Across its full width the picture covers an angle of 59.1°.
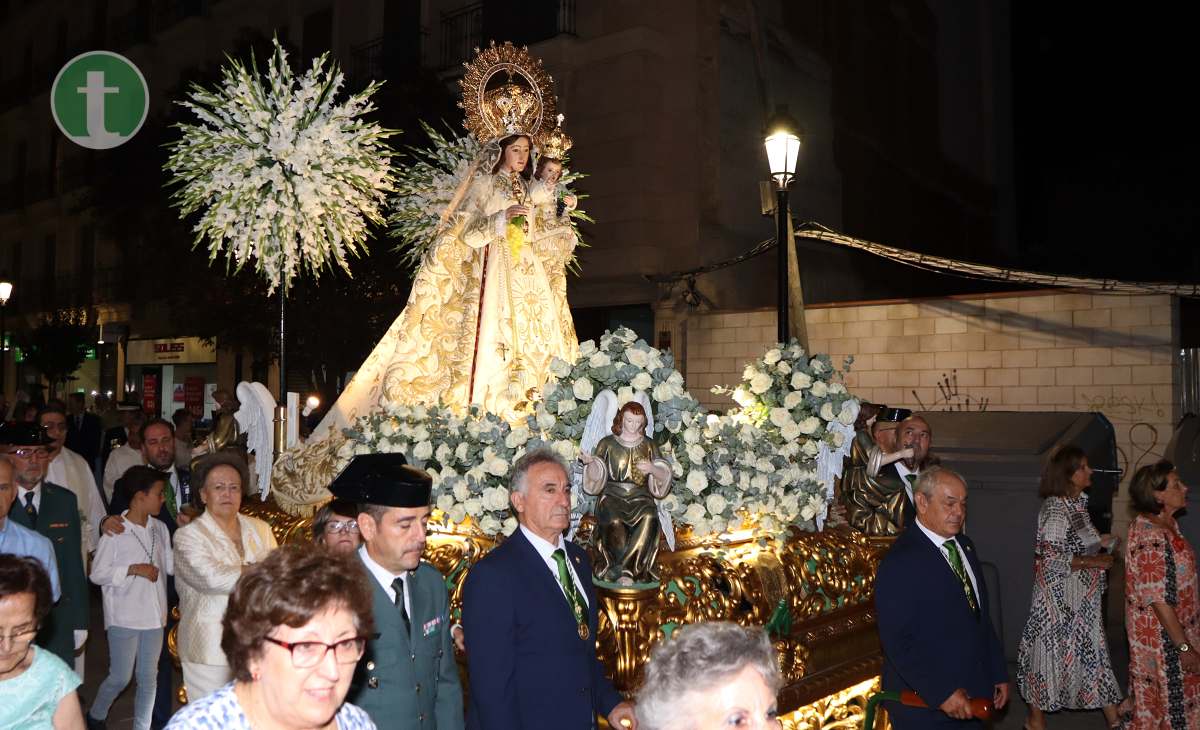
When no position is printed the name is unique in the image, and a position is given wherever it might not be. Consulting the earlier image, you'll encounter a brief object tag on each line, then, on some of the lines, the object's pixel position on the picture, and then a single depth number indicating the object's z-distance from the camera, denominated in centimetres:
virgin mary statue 750
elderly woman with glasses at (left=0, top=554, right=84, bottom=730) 312
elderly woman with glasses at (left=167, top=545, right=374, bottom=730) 231
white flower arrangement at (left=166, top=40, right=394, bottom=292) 790
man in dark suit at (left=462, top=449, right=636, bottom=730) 352
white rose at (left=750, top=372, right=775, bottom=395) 642
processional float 498
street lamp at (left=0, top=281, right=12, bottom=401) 1903
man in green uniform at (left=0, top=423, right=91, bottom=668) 529
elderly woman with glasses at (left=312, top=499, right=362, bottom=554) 432
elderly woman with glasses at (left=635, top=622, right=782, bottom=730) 238
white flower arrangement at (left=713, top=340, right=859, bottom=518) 623
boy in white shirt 602
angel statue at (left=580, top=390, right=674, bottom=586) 465
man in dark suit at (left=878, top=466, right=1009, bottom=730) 420
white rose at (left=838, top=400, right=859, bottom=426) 629
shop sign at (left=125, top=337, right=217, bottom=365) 2639
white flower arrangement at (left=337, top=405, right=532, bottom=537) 530
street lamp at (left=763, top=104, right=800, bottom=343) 948
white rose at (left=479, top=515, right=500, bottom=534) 525
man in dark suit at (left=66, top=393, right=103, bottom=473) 1402
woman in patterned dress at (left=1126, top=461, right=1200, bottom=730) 552
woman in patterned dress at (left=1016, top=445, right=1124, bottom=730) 651
